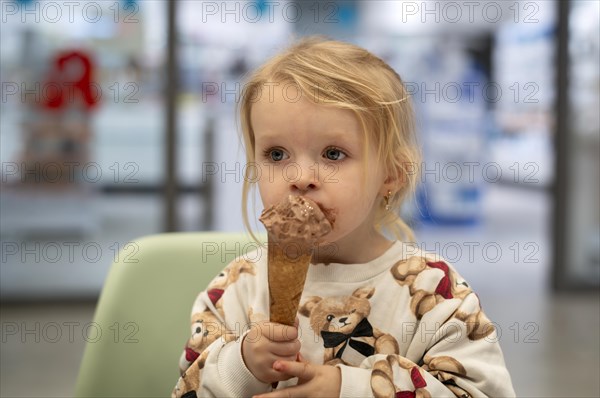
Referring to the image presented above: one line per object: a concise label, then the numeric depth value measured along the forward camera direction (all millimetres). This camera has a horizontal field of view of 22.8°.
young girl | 1149
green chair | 1323
